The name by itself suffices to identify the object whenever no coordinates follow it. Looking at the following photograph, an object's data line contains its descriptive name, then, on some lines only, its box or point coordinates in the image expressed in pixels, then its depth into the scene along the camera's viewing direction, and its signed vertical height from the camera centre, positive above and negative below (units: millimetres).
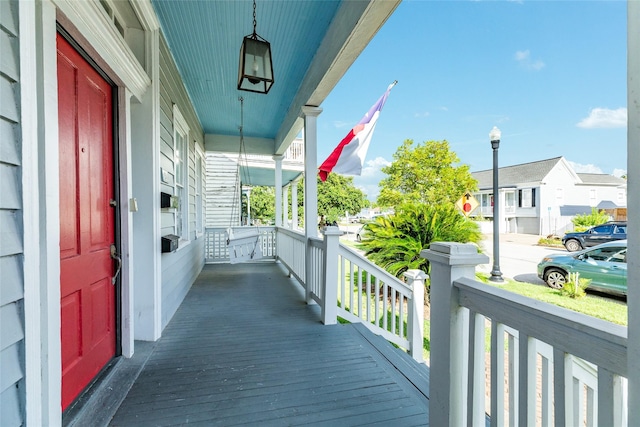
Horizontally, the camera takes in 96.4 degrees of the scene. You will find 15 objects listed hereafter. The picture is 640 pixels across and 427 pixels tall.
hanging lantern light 2289 +1224
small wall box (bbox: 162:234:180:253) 2592 -292
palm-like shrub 4742 -399
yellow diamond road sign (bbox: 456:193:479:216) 9478 +207
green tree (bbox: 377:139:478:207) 11461 +1415
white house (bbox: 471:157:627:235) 18953 +999
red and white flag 3753 +867
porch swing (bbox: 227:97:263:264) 4988 -622
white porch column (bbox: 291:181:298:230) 8455 +214
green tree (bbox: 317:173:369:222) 25125 +1151
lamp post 6113 +0
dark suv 9672 -958
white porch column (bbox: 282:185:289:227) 9373 +125
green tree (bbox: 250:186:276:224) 23012 +435
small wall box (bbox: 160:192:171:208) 2615 +112
